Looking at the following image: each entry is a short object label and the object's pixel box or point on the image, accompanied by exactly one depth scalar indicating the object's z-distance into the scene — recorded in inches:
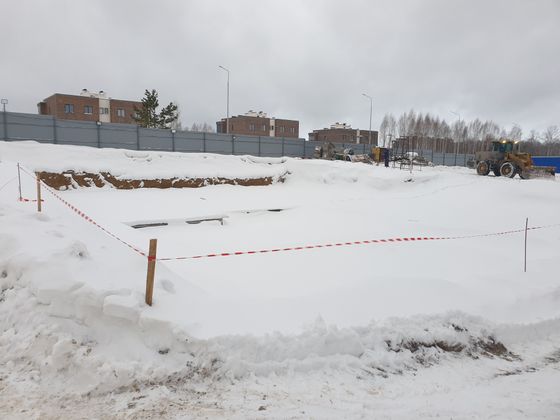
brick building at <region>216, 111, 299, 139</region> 2972.4
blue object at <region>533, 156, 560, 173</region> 1546.5
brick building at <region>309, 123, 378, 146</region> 3250.5
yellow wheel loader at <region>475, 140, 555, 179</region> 934.4
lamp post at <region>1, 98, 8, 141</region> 928.9
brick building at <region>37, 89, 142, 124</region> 2242.9
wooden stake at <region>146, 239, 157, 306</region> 171.9
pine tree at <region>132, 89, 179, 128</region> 1664.6
